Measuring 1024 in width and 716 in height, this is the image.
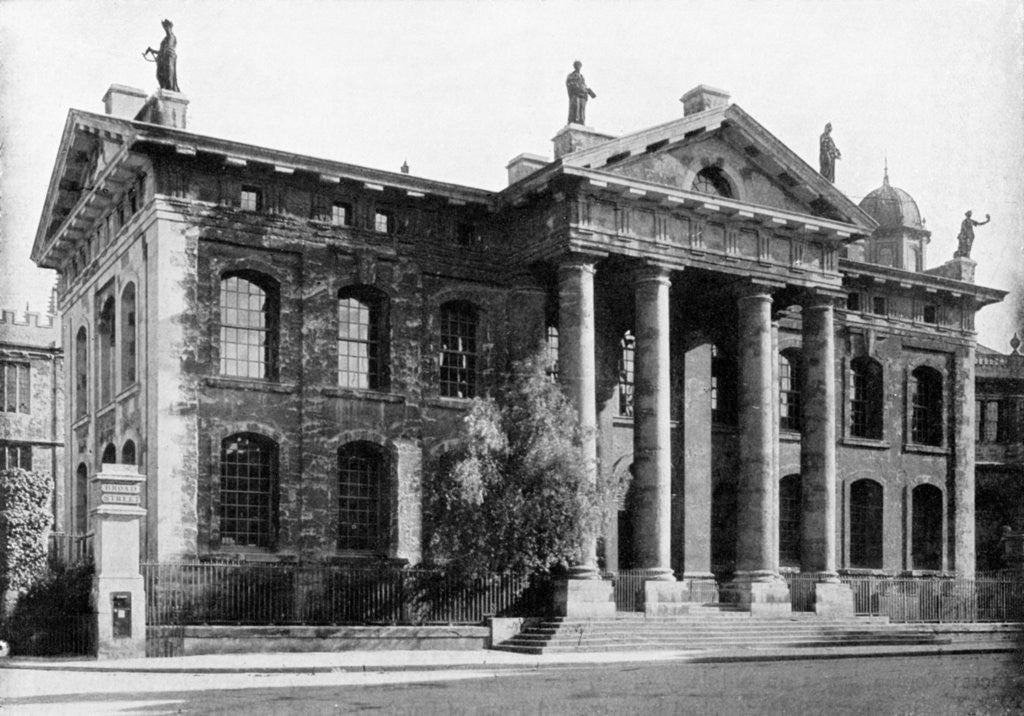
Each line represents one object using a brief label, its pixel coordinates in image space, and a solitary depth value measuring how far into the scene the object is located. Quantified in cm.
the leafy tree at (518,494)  2638
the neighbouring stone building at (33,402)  5153
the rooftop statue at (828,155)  3712
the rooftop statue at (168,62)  2848
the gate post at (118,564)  2262
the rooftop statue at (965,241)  4184
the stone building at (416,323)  2734
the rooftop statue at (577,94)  3130
